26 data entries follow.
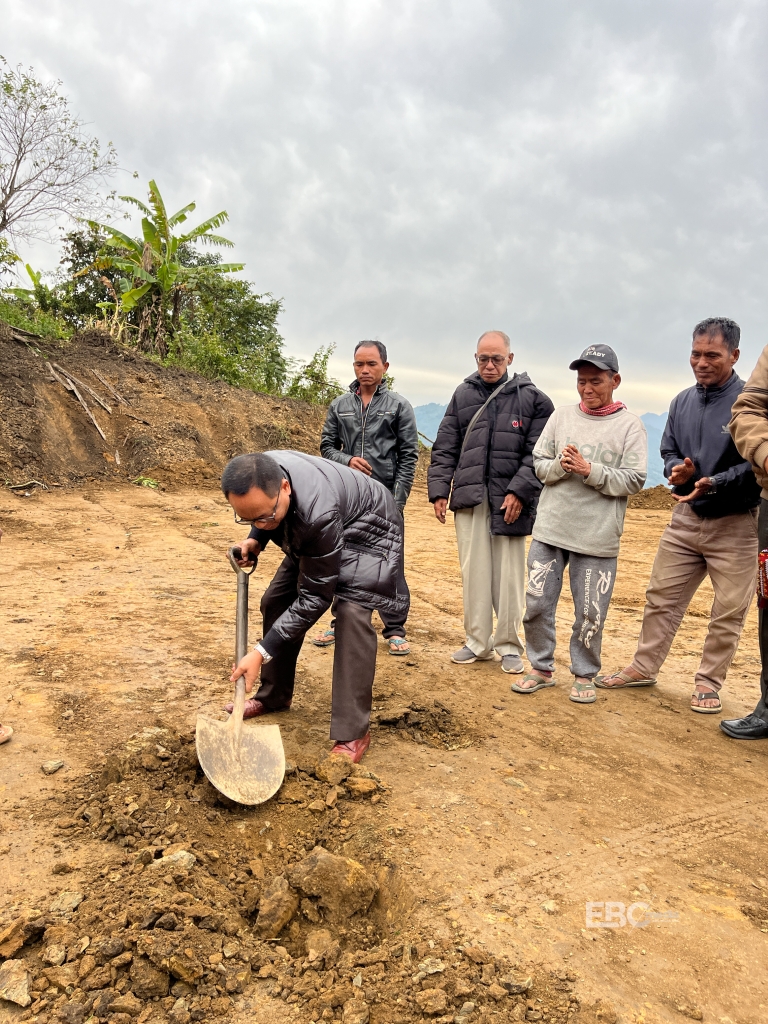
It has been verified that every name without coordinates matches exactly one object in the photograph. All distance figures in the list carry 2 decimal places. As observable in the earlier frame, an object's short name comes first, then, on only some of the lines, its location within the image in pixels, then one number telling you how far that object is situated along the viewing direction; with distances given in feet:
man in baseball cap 12.12
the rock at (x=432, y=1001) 5.74
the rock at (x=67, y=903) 6.78
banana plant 52.95
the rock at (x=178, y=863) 7.22
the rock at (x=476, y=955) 6.24
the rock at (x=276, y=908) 6.75
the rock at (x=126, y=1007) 5.76
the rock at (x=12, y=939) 6.26
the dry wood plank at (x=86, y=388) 43.19
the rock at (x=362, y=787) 8.83
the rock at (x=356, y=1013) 5.66
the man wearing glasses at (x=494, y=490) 13.79
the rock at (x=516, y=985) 5.93
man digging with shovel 8.60
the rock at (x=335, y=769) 8.93
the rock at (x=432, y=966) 6.13
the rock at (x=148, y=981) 5.93
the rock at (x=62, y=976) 5.94
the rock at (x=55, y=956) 6.14
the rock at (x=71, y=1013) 5.62
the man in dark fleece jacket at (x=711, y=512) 11.68
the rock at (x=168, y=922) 6.42
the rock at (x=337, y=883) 7.02
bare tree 48.60
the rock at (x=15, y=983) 5.81
